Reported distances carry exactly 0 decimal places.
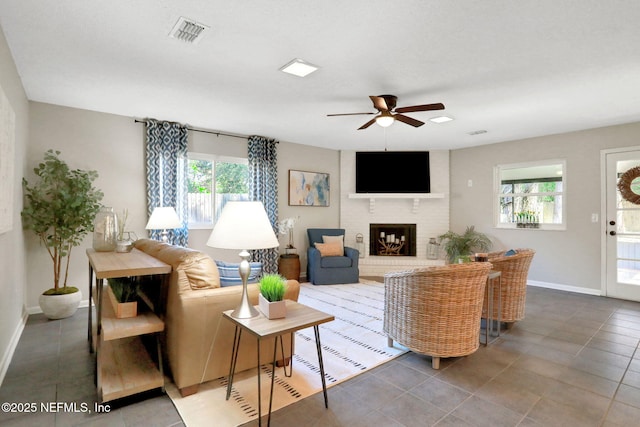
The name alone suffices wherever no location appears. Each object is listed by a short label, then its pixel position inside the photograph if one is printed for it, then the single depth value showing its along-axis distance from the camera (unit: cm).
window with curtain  514
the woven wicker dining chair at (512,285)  337
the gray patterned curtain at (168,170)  458
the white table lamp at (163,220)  414
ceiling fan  333
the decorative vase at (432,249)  667
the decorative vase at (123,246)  264
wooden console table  195
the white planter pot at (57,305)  356
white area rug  201
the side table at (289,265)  560
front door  466
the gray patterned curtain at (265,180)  559
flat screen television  668
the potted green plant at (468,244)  614
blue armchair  557
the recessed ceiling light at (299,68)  287
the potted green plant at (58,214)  357
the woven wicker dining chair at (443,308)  248
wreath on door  463
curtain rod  507
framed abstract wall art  618
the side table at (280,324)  176
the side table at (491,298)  315
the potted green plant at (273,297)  194
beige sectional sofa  210
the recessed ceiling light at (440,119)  445
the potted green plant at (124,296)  218
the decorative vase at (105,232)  268
